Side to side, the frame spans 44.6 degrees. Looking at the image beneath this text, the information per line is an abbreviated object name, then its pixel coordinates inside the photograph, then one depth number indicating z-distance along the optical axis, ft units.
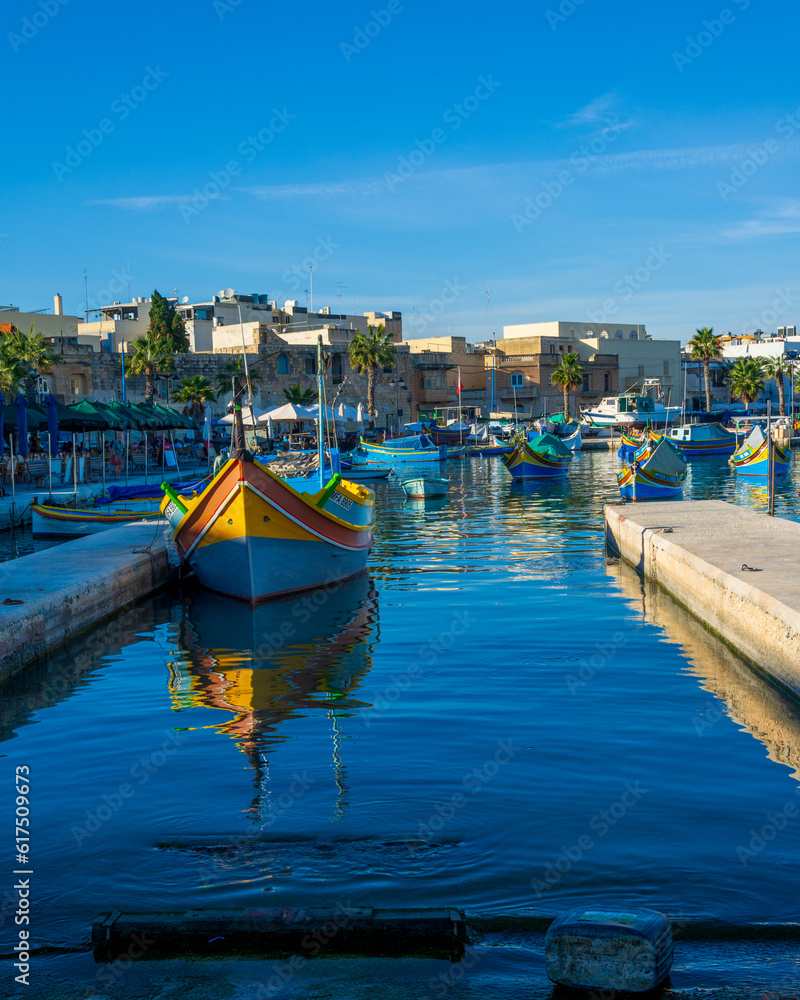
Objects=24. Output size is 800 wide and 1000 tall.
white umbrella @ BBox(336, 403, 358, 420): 170.50
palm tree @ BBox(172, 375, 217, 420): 200.34
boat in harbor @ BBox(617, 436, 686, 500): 102.83
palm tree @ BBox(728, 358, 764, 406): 272.10
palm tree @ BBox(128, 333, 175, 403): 196.65
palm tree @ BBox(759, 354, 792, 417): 251.39
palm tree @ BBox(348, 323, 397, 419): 235.61
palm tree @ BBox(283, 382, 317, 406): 227.81
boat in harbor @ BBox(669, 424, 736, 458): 207.51
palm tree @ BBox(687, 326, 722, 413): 265.13
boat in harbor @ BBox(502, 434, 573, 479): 138.31
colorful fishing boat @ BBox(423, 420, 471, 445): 222.48
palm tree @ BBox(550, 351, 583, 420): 267.80
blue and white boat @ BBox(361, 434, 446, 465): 181.57
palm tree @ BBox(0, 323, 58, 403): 156.72
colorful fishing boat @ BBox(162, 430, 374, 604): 50.19
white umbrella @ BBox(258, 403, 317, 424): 159.02
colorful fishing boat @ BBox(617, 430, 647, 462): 165.56
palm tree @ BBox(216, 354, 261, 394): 222.48
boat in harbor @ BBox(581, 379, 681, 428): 257.55
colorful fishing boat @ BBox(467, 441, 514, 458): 205.77
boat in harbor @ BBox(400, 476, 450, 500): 116.26
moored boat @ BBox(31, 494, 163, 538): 76.74
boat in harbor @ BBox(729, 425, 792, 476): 142.31
